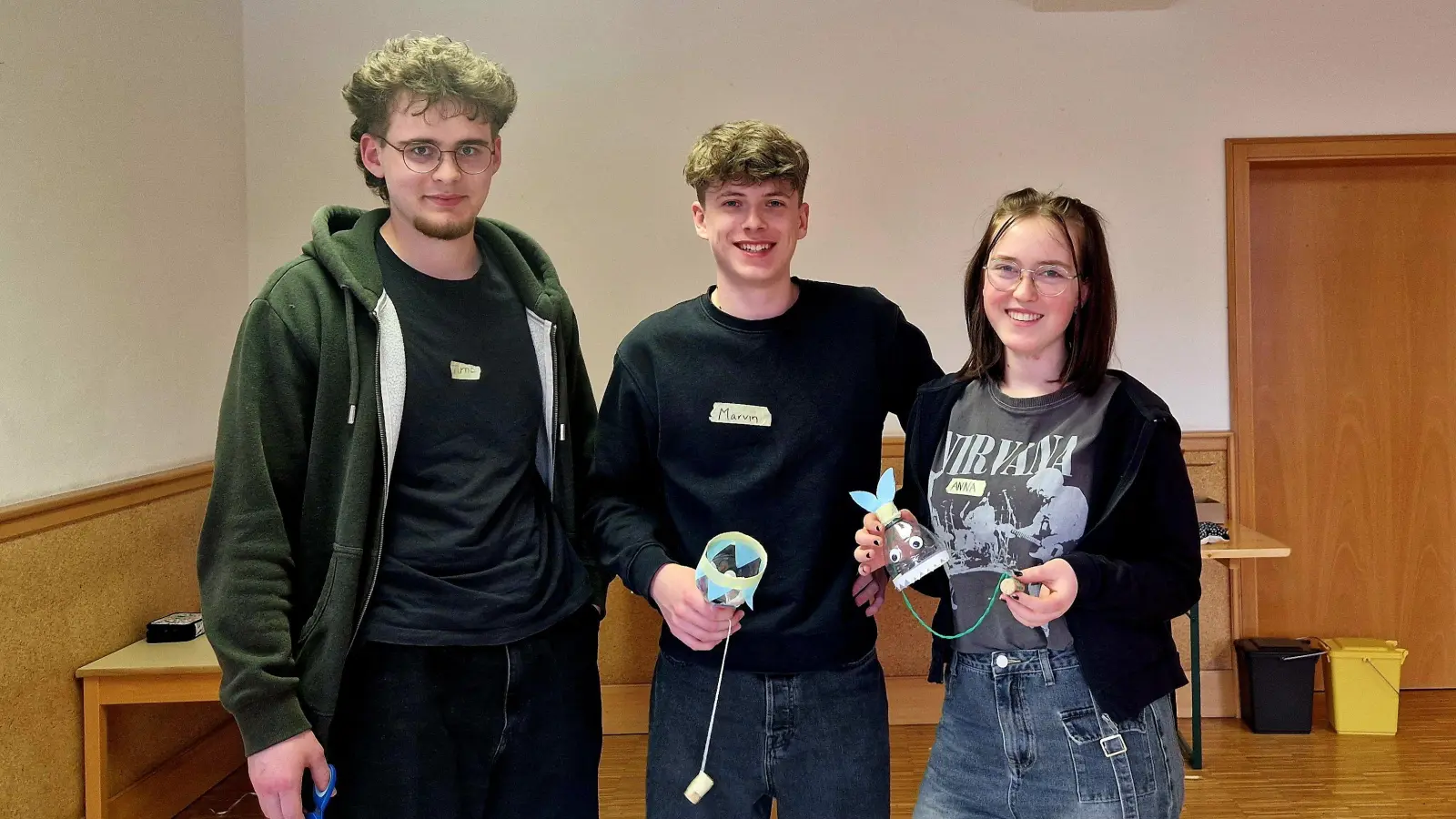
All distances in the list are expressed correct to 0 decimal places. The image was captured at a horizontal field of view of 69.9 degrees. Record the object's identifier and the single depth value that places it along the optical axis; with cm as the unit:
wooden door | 427
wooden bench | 290
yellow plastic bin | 393
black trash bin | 397
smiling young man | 176
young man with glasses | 159
